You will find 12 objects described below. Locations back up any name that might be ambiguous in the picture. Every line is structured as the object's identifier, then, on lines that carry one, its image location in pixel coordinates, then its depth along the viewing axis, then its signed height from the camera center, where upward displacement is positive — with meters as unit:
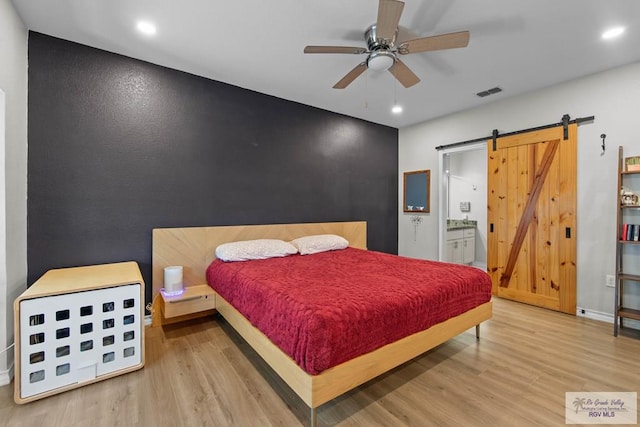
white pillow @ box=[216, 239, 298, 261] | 2.98 -0.44
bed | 1.52 -0.87
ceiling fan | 1.77 +1.22
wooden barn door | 3.23 -0.08
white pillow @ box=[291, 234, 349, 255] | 3.53 -0.43
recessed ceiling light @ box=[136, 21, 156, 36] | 2.28 +1.50
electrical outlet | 2.93 -0.73
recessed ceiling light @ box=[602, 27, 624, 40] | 2.30 +1.49
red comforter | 1.54 -0.60
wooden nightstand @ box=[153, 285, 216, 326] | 2.66 -0.93
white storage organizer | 1.76 -0.84
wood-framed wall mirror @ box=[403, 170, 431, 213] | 4.71 +0.34
